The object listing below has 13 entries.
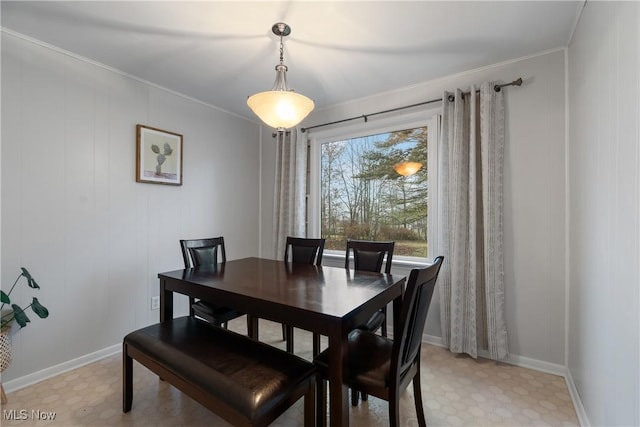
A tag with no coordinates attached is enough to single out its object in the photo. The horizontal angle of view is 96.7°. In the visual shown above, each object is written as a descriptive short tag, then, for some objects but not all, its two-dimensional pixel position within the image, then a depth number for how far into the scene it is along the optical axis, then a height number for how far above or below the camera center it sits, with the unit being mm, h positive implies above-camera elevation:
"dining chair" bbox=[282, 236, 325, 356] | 2654 -347
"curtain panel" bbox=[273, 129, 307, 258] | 3424 +318
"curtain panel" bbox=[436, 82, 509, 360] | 2287 -71
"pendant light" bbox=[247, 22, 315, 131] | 1686 +669
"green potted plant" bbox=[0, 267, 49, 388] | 1734 -648
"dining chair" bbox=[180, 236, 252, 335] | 2213 -414
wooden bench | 1181 -737
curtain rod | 2264 +1063
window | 2879 +301
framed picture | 2656 +570
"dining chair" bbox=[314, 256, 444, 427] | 1271 -736
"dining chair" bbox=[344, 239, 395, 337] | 2371 -344
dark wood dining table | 1261 -443
